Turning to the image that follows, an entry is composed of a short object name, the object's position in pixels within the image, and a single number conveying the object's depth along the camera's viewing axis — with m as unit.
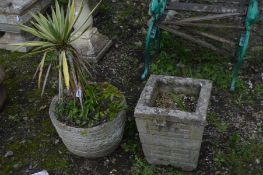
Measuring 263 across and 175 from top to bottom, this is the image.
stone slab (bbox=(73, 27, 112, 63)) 4.25
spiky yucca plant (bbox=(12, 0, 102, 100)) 2.85
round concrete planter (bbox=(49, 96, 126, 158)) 2.98
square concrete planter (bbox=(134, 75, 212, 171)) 2.74
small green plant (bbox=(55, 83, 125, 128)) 3.04
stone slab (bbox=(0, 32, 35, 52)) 4.61
